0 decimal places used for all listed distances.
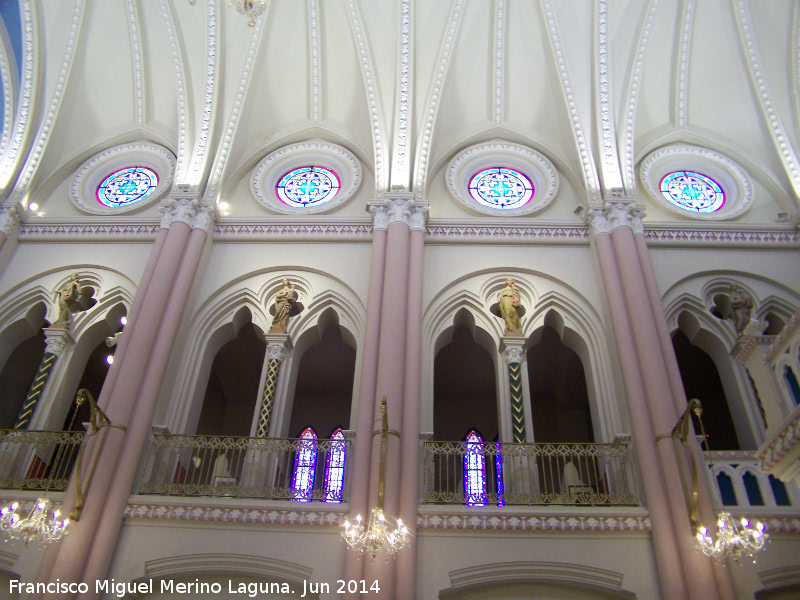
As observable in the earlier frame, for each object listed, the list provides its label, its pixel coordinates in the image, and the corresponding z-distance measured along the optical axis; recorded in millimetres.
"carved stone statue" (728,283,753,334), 12007
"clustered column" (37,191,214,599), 8930
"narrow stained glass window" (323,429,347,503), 12609
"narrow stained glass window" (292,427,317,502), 9812
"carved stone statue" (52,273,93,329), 12500
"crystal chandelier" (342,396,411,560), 8328
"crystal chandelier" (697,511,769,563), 7941
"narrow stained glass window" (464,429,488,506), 12414
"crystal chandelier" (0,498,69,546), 8672
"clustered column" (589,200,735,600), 8539
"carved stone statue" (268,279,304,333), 12125
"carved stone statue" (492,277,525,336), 11942
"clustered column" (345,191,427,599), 8890
